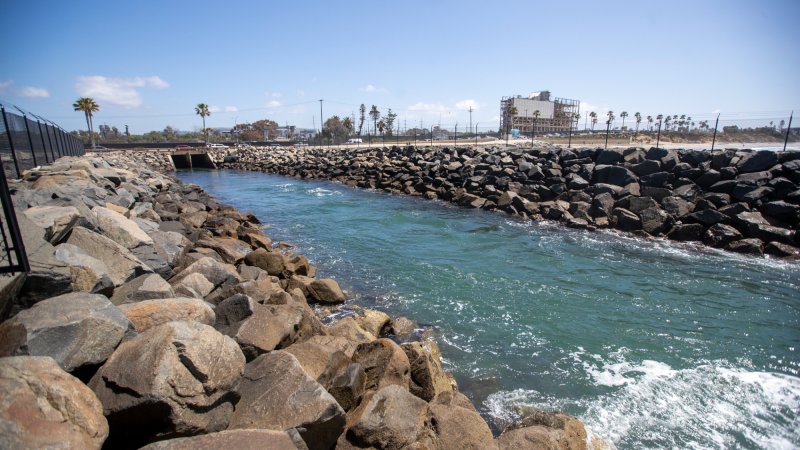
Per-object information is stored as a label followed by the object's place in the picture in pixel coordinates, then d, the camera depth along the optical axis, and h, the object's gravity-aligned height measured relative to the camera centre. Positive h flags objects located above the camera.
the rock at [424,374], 5.13 -2.95
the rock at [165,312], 4.27 -1.79
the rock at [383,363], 4.90 -2.67
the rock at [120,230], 6.97 -1.49
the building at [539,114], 89.88 +3.67
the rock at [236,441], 2.75 -2.01
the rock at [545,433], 4.12 -3.04
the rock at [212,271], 6.78 -2.13
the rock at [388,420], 3.80 -2.62
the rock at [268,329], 4.66 -2.25
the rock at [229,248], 10.03 -2.76
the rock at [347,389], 4.35 -2.57
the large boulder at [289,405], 3.49 -2.24
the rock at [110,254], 5.51 -1.48
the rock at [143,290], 4.96 -1.77
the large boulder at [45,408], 2.42 -1.60
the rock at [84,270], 4.57 -1.41
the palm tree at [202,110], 81.44 +5.14
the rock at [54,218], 5.64 -1.06
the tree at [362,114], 106.62 +4.76
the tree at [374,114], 101.95 +4.52
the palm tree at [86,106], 62.22 +4.97
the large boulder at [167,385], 3.03 -1.79
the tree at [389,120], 93.30 +2.92
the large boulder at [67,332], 3.28 -1.51
